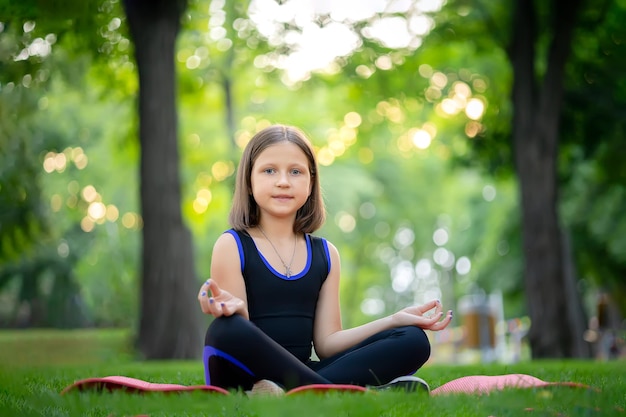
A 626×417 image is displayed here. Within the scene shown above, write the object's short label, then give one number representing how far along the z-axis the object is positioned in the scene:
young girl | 3.88
